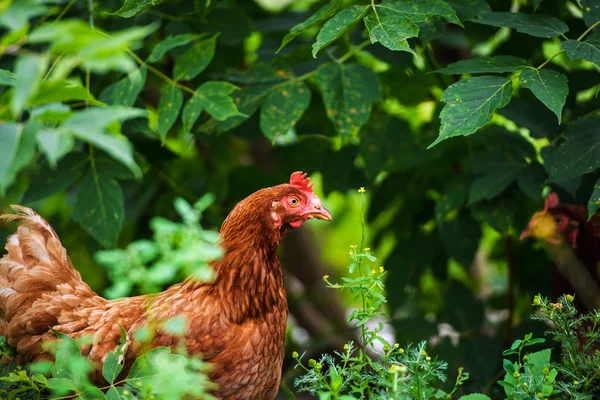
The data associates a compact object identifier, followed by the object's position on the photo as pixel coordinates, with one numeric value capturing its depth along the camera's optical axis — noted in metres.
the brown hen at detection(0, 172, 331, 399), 4.92
